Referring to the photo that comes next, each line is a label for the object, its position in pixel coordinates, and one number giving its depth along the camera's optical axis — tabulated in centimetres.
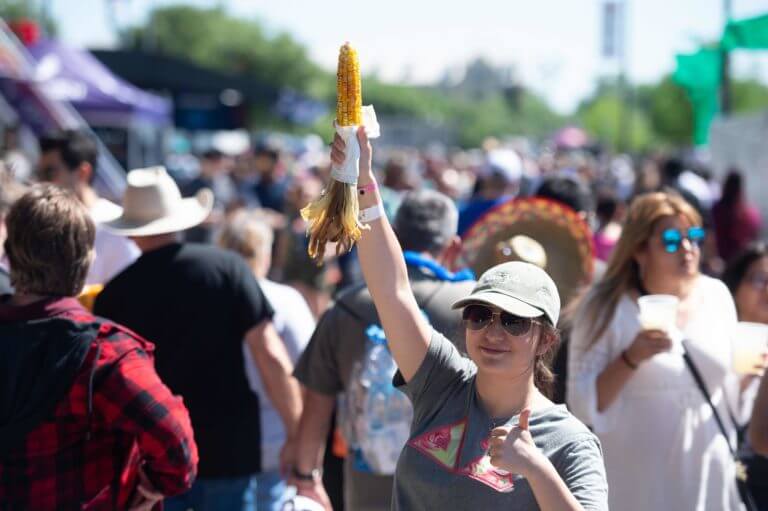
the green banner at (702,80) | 1221
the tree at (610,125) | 9588
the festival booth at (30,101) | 1129
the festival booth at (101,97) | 1254
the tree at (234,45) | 7156
